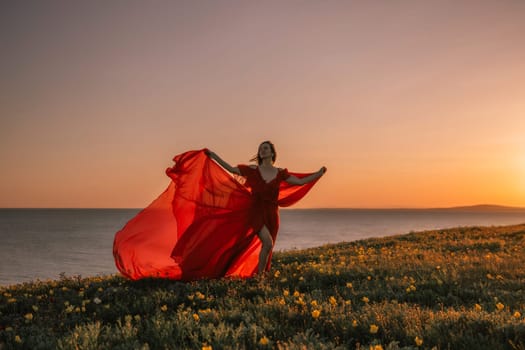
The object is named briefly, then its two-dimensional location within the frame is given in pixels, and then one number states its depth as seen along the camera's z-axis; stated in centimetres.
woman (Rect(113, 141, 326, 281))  883
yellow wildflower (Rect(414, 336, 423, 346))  408
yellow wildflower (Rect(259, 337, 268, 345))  421
